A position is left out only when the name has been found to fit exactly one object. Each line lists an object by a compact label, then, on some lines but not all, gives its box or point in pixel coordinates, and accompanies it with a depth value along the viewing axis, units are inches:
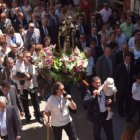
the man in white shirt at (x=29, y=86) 369.4
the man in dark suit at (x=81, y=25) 528.4
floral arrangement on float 344.8
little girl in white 325.4
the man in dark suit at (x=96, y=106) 320.2
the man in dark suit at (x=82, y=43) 458.2
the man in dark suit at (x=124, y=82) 385.1
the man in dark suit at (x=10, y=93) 314.5
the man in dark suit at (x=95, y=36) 474.6
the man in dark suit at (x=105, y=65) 392.8
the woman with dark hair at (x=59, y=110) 312.0
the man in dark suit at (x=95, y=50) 428.8
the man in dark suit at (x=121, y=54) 402.8
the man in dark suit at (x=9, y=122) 296.4
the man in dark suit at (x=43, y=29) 515.2
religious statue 382.6
